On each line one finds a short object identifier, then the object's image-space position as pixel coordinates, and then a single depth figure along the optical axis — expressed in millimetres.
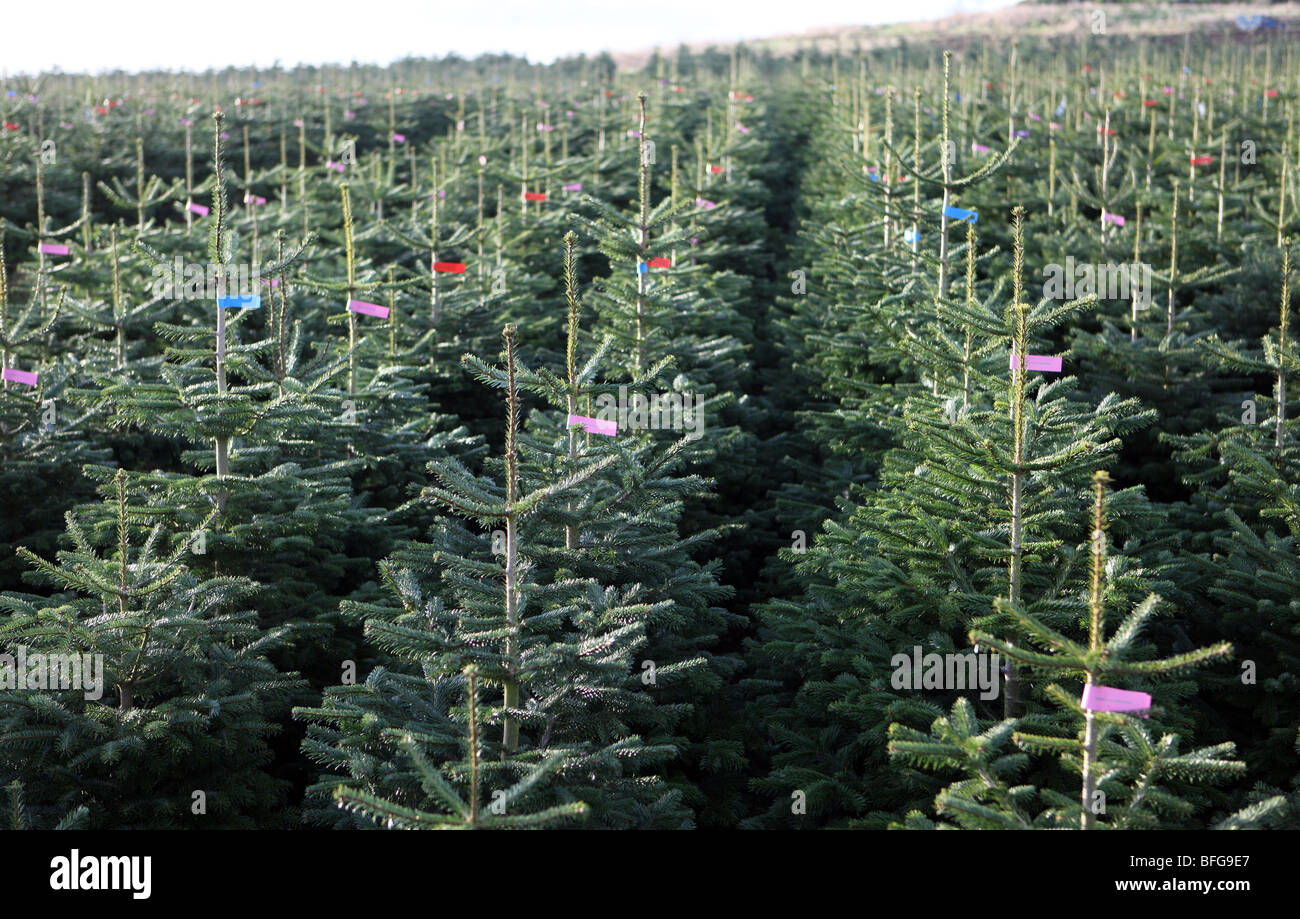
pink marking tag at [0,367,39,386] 7426
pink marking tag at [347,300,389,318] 8367
